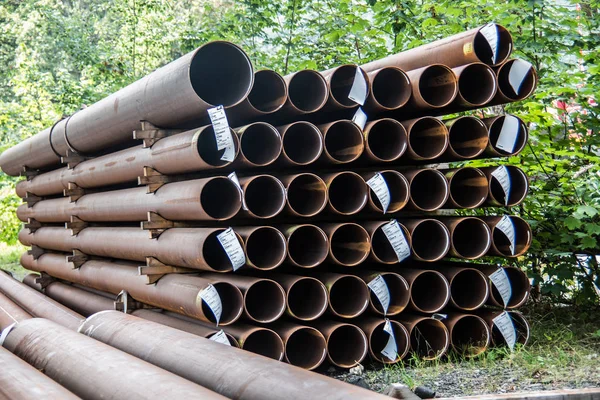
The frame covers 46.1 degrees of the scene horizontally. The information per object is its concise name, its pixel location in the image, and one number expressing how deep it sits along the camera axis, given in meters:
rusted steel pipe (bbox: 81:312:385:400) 2.64
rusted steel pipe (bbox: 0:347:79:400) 3.01
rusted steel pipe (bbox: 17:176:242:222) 4.98
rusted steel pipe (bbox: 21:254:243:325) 4.95
